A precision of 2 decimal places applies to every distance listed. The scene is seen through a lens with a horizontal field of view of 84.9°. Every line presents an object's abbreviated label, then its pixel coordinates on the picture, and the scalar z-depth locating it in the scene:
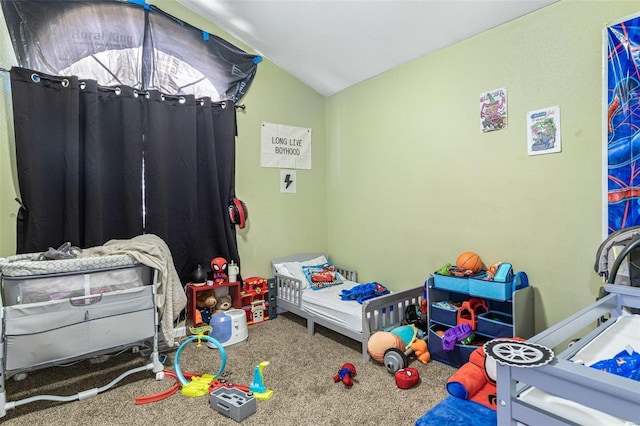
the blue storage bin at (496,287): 2.29
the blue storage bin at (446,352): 2.37
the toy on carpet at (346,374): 2.24
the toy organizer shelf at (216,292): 3.13
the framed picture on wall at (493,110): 2.57
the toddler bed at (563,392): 0.82
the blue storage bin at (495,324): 2.26
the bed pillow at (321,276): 3.54
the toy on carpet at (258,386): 2.16
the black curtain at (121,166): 2.60
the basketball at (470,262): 2.62
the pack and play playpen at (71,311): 1.90
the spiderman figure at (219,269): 3.26
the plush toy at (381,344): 2.47
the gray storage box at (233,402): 1.93
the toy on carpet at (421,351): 2.56
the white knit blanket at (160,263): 2.37
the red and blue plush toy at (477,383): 1.42
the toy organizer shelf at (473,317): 2.29
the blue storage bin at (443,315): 2.54
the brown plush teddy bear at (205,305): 3.14
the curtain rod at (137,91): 2.58
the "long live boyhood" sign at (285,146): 3.78
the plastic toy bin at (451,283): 2.51
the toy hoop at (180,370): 2.27
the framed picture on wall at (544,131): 2.31
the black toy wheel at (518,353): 0.93
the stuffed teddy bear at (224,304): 3.22
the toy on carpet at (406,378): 2.19
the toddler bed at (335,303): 2.68
